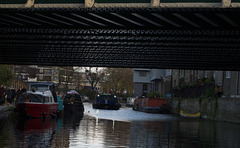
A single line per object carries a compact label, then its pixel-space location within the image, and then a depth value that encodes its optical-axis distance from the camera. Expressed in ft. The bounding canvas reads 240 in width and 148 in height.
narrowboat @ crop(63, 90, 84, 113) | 129.80
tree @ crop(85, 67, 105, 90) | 342.44
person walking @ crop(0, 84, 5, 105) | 119.14
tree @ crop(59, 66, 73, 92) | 321.52
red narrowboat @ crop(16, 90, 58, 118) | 91.09
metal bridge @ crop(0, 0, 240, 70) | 44.19
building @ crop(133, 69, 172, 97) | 228.74
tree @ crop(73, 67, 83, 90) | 323.98
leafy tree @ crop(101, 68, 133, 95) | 370.53
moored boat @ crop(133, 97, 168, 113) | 165.99
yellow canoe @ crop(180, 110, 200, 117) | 139.23
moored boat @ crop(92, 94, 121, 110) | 181.88
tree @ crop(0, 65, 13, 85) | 165.28
